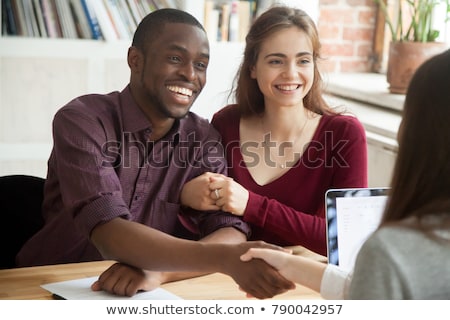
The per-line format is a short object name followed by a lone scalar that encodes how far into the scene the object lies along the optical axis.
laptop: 1.53
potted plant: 2.74
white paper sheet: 1.42
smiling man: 1.60
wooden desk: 1.44
